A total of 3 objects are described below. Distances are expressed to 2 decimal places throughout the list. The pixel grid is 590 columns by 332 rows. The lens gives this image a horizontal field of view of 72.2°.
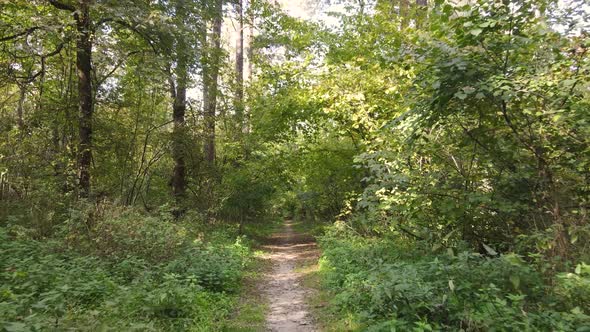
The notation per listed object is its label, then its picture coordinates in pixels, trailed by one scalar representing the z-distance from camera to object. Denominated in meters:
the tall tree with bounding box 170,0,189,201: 13.84
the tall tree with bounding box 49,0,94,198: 9.79
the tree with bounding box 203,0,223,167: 11.94
